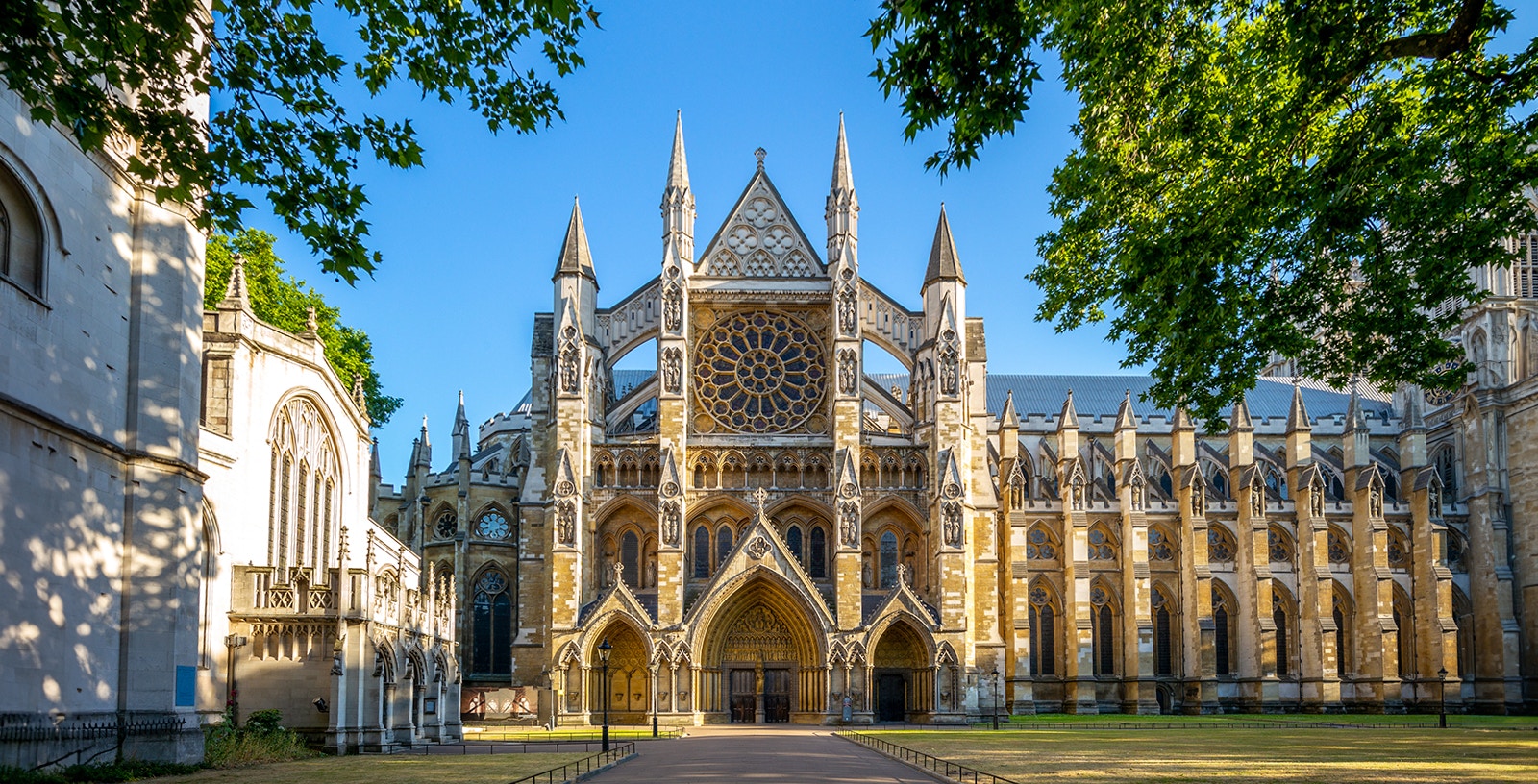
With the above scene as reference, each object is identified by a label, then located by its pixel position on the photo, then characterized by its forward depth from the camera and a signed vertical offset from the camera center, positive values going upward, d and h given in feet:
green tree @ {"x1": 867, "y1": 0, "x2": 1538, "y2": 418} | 51.37 +17.63
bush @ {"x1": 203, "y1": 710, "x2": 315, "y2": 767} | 79.00 -10.78
